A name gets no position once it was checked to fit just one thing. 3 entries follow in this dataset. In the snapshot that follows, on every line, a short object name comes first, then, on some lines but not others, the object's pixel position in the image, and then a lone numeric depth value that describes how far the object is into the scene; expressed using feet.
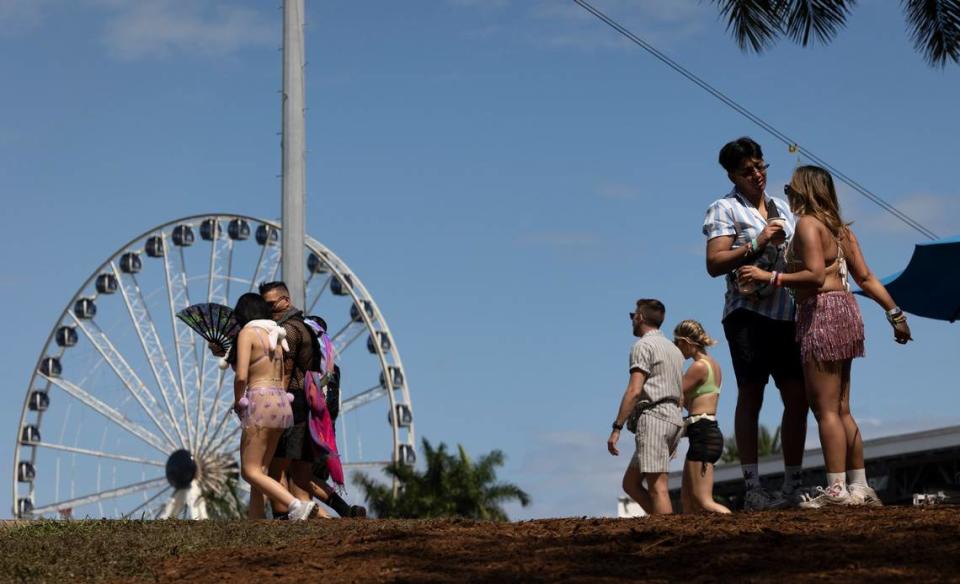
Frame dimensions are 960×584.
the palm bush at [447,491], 190.19
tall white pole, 50.31
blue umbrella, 46.80
